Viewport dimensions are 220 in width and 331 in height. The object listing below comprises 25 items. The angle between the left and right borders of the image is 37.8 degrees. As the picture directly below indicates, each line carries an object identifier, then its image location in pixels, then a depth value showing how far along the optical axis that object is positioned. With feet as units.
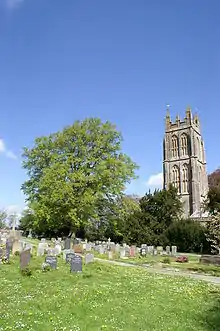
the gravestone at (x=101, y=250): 87.66
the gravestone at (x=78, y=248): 86.07
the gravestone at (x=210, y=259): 77.51
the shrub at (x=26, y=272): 42.06
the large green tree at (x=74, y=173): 110.32
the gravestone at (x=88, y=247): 89.30
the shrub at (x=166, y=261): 77.57
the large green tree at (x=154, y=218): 127.34
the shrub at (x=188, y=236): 124.77
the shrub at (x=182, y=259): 81.66
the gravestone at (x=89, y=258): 58.11
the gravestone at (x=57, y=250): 67.87
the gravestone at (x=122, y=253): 85.00
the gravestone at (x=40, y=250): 65.62
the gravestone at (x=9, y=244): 61.40
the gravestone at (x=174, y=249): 107.34
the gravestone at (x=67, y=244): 91.09
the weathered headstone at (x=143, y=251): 94.27
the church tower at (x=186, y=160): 244.38
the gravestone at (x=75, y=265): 47.03
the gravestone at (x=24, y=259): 46.06
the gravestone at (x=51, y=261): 47.57
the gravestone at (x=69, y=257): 56.18
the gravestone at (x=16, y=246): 64.18
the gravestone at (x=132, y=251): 88.85
